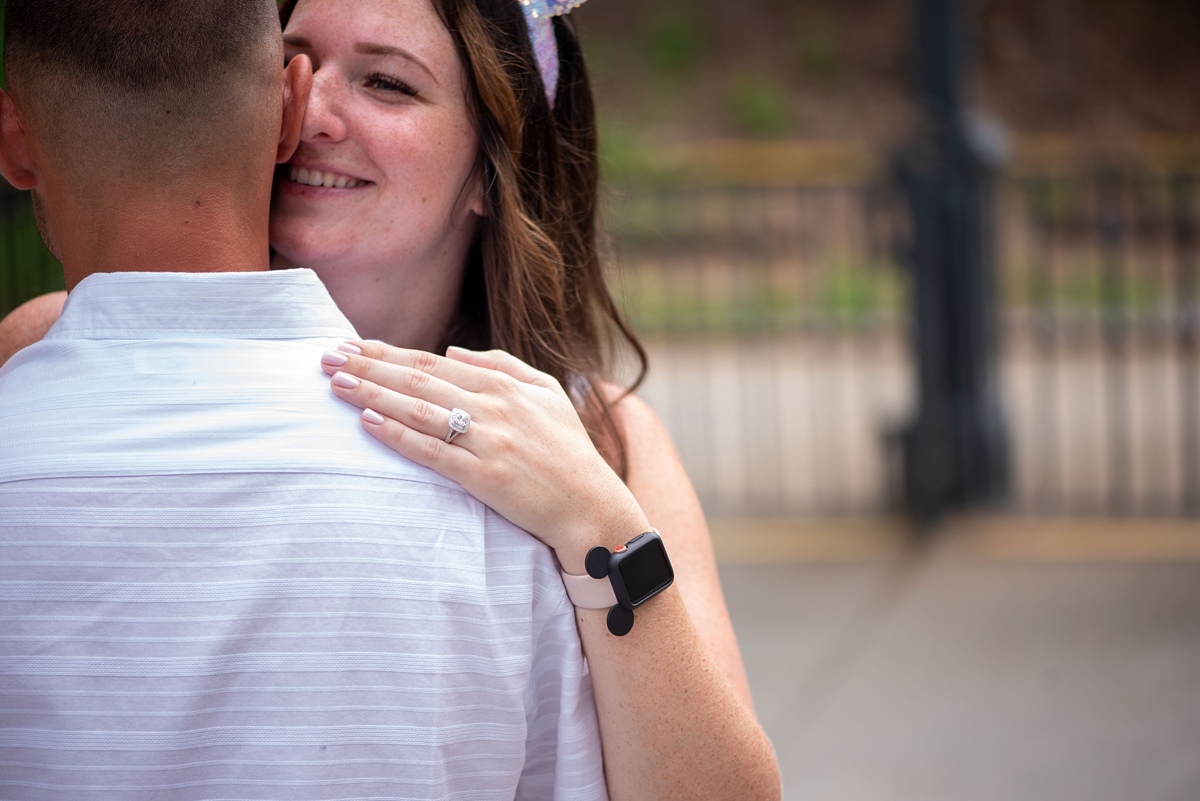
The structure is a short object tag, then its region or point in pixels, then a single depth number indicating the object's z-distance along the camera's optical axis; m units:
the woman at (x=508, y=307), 1.67
